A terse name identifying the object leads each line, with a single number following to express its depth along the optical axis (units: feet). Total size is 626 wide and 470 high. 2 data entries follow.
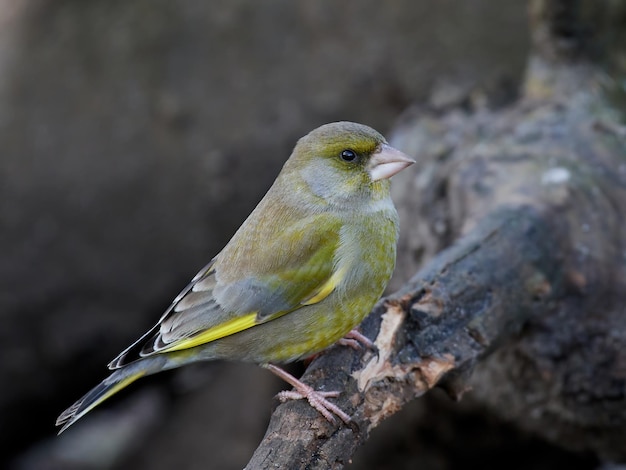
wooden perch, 21.22
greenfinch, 21.58
